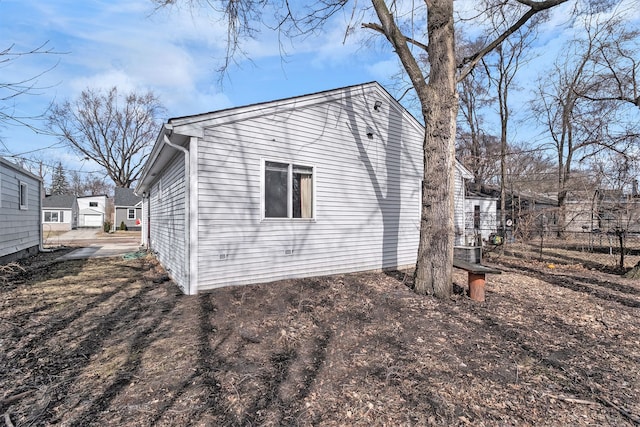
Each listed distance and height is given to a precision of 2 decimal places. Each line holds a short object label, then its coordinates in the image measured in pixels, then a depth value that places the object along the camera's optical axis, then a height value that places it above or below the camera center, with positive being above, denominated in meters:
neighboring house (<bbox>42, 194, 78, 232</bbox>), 36.38 -0.02
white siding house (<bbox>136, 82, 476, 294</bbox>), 6.02 +0.55
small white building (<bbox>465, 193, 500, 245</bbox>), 16.54 +0.29
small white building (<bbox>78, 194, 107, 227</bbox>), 41.59 +0.13
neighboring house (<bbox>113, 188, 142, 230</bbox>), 34.56 +0.36
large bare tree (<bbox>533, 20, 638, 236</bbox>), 9.73 +3.35
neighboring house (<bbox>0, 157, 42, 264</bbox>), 9.33 -0.01
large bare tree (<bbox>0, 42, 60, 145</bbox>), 3.15 +1.54
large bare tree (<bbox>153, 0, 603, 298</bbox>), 5.56 +1.11
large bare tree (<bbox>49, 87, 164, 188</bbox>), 31.18 +8.39
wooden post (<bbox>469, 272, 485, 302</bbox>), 5.53 -1.22
